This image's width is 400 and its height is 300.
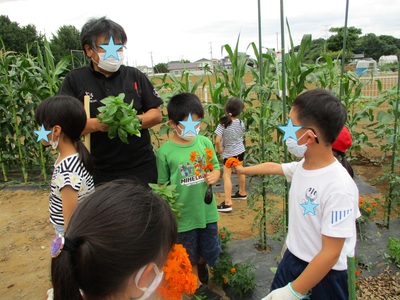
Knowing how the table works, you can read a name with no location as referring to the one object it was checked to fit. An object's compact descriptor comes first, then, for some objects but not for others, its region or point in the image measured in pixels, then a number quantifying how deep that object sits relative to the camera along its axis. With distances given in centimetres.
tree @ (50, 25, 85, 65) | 4013
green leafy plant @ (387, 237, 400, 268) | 257
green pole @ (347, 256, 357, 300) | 69
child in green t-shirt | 219
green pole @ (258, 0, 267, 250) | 223
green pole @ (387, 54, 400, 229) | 292
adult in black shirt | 198
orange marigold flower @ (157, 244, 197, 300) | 105
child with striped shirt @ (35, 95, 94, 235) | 167
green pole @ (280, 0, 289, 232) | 208
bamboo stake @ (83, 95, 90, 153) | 193
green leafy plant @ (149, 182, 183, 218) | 180
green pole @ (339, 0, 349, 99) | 231
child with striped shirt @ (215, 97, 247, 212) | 402
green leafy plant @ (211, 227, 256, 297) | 232
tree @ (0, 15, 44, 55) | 3173
